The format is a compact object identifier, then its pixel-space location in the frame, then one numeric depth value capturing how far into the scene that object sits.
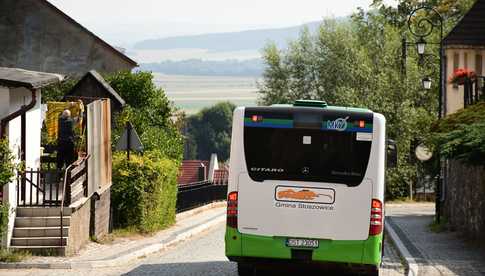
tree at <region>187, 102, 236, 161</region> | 192.38
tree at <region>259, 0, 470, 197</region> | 71.25
